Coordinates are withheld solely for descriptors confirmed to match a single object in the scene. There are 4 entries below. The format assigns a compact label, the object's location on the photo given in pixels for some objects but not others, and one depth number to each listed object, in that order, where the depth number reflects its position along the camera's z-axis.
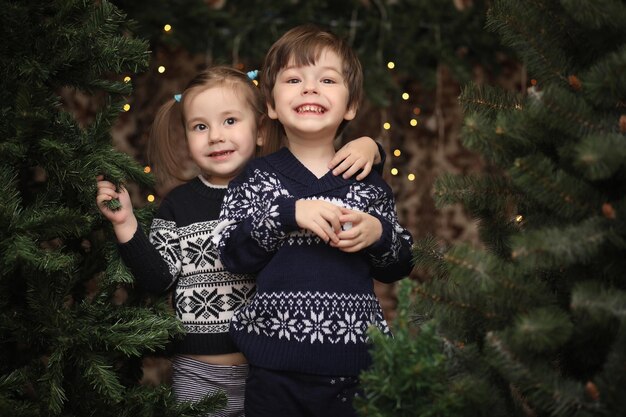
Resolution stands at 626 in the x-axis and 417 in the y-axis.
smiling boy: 2.01
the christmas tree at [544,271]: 1.41
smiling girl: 2.18
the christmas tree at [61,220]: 1.87
